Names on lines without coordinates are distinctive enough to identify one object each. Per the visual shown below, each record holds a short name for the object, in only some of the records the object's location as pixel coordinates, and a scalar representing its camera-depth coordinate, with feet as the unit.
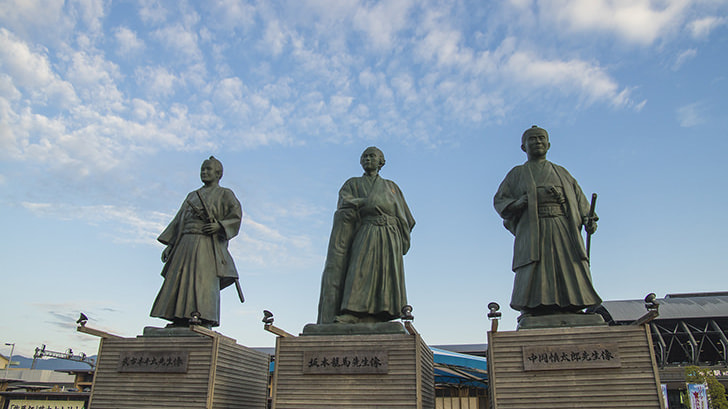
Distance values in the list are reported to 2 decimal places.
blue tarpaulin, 61.21
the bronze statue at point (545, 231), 24.34
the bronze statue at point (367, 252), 26.45
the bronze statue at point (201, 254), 28.68
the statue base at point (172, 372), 25.32
